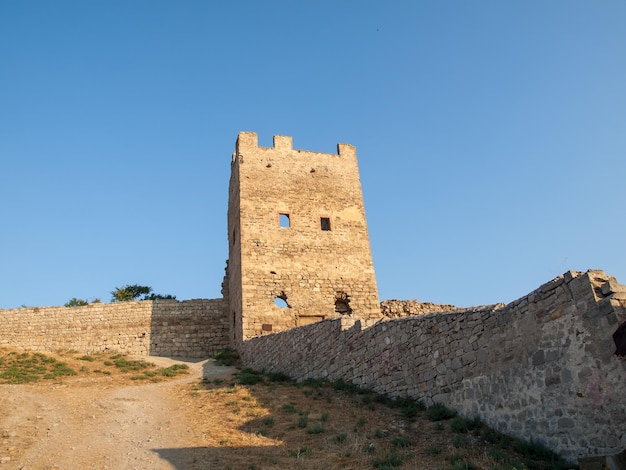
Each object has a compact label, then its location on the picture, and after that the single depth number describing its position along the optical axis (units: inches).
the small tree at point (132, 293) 1355.8
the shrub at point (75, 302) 1185.7
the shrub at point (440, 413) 348.8
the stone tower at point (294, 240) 711.1
